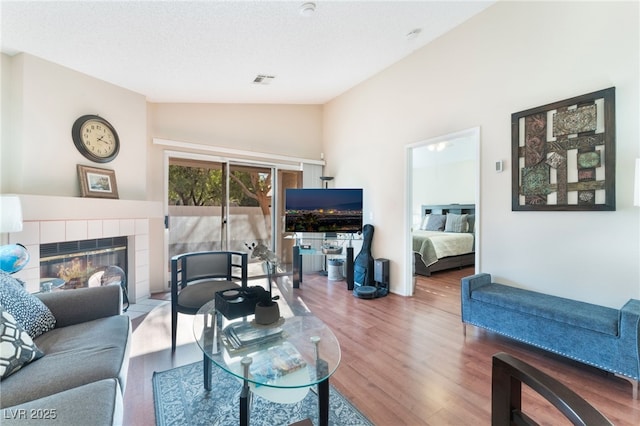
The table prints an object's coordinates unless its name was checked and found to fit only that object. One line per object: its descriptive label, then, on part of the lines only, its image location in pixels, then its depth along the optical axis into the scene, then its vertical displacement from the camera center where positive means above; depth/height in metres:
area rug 1.63 -1.22
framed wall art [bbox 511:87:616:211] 2.23 +0.49
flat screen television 4.45 +0.01
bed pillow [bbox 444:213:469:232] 6.04 -0.27
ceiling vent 3.62 +1.76
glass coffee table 1.31 -0.77
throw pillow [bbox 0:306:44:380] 1.26 -0.65
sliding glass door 4.15 +0.09
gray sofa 1.04 -0.74
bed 5.06 -0.55
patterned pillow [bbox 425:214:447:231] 6.44 -0.27
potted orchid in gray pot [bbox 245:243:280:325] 1.71 -0.63
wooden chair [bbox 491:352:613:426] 0.67 -0.48
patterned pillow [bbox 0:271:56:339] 1.53 -0.56
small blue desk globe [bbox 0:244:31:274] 2.00 -0.34
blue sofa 1.84 -0.87
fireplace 2.85 -0.55
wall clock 3.03 +0.83
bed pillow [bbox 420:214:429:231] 6.80 -0.29
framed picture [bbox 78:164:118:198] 3.04 +0.33
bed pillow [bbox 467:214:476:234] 6.05 -0.24
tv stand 4.31 -0.64
